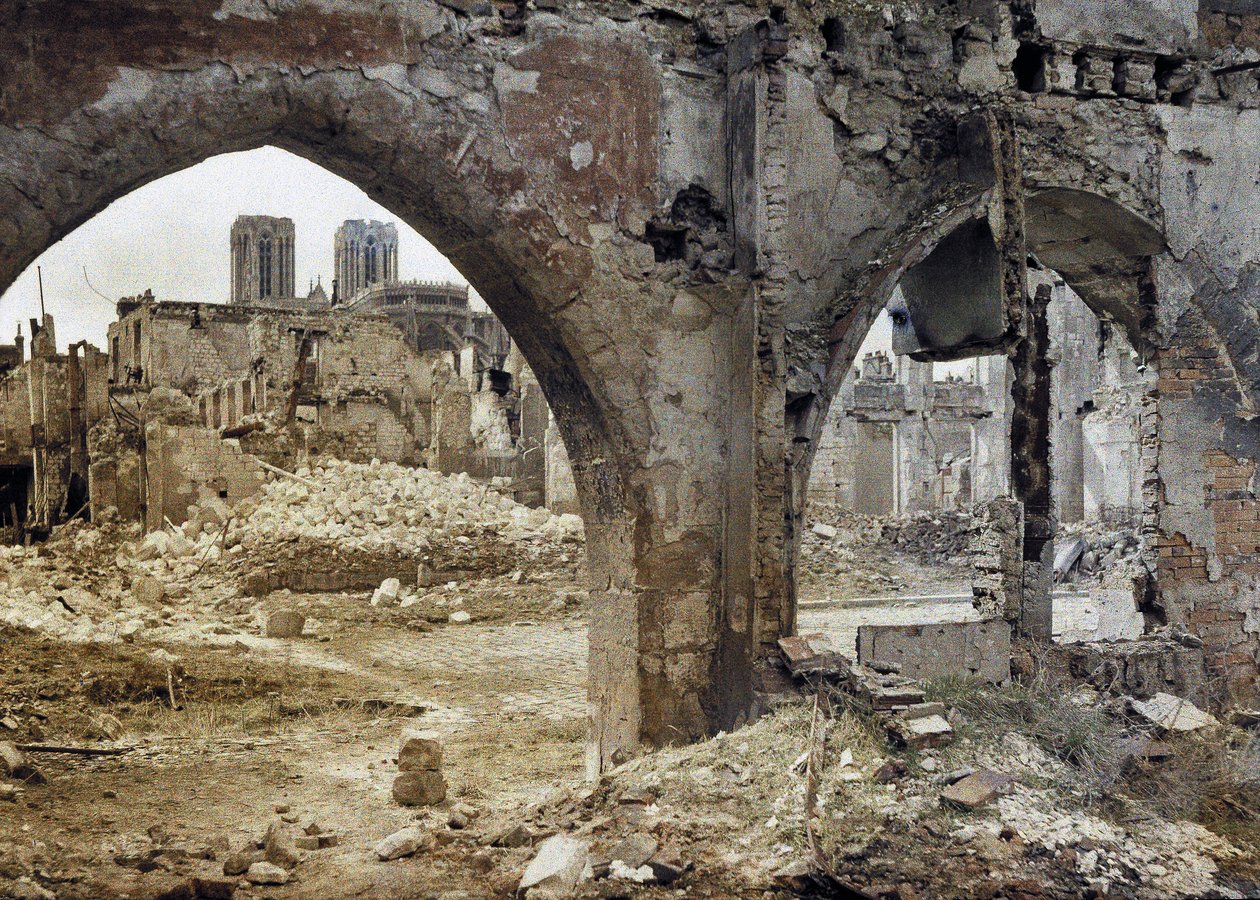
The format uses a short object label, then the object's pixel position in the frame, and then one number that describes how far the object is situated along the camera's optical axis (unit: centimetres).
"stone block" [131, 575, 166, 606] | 1287
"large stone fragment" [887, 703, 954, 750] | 473
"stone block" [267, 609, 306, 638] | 1148
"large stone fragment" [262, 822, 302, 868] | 414
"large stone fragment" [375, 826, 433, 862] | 421
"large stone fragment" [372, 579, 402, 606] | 1309
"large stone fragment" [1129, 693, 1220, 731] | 577
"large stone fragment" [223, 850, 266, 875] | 403
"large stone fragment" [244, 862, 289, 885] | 396
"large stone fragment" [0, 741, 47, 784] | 548
